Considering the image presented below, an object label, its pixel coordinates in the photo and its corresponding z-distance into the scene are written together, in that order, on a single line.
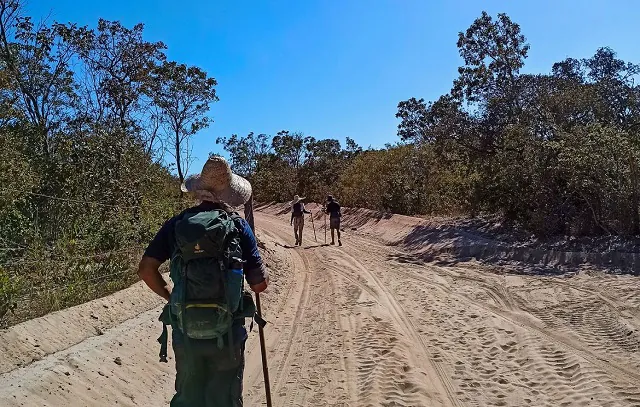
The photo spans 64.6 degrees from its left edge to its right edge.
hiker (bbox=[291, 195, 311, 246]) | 17.84
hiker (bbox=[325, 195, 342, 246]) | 17.78
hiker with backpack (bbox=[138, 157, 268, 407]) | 2.88
